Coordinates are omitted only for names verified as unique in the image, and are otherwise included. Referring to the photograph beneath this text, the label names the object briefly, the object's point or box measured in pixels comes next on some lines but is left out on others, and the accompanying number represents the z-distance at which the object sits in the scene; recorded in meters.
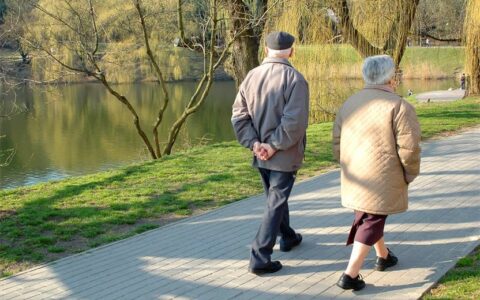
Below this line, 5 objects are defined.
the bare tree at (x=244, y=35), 13.45
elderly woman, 3.98
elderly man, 4.34
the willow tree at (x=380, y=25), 13.01
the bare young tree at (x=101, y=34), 13.14
